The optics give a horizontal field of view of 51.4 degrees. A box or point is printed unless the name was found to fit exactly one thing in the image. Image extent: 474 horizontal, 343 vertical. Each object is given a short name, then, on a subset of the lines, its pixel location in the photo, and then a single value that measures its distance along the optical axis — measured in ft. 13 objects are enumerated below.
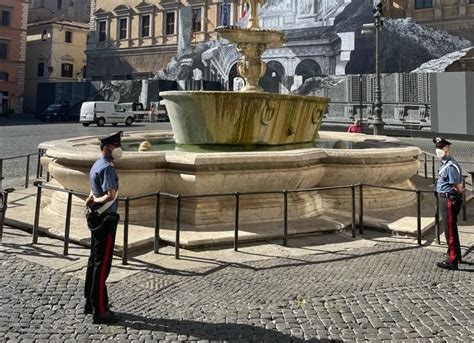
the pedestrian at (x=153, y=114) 127.44
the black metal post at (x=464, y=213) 26.14
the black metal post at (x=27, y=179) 32.76
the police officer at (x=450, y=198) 17.88
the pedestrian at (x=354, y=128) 50.72
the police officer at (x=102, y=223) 13.19
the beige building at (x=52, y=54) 174.19
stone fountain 22.00
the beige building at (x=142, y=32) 155.63
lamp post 65.67
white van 109.40
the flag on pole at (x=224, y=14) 140.29
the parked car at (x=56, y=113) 133.28
